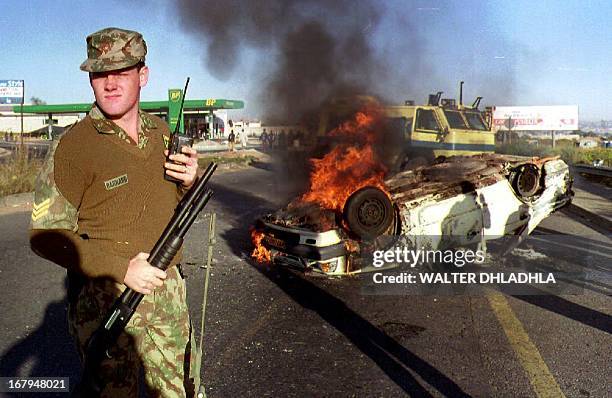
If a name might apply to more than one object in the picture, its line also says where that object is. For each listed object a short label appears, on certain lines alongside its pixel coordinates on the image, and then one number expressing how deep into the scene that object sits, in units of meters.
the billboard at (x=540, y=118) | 60.66
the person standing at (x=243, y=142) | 37.75
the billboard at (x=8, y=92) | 27.83
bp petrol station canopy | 40.47
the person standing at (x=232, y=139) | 32.00
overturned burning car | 5.26
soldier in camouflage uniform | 1.84
